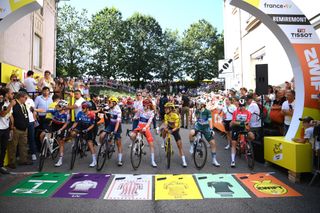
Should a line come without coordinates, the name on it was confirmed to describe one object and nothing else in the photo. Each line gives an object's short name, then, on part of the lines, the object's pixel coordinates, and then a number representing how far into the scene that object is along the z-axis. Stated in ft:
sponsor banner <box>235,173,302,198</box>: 19.59
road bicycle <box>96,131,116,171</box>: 26.21
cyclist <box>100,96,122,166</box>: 27.96
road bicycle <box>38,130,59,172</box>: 25.57
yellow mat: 19.12
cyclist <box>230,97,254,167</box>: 28.40
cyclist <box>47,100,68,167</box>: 28.91
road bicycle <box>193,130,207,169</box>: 26.91
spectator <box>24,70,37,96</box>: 35.47
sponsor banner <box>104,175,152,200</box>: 19.17
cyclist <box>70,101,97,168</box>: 27.53
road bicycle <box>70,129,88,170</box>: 26.37
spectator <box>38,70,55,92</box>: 36.37
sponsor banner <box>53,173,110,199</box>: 19.42
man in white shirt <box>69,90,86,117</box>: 31.70
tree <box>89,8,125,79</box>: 165.68
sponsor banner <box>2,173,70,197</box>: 19.63
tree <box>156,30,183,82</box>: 182.39
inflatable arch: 25.75
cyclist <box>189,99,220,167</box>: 27.99
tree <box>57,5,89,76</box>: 158.30
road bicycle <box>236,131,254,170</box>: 26.13
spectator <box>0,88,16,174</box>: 23.82
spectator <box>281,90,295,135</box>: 28.27
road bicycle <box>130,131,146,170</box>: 26.46
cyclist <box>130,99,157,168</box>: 27.71
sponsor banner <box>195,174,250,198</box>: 19.36
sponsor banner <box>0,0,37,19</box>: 22.74
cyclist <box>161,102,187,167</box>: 27.84
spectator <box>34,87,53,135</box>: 31.19
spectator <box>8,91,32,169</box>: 26.07
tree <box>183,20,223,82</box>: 180.34
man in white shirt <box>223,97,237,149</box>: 34.47
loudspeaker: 29.01
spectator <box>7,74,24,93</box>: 32.16
